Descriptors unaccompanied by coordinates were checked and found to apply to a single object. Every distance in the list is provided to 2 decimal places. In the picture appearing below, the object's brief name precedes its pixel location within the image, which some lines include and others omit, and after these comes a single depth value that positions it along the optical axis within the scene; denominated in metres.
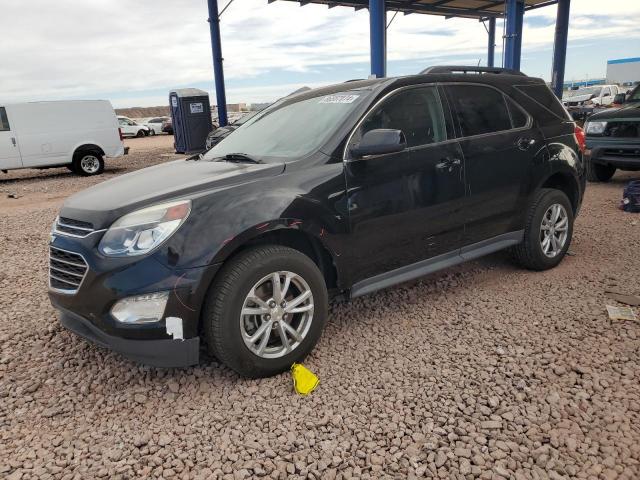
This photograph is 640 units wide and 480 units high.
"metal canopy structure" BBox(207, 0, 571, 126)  11.94
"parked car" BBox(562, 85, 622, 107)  27.59
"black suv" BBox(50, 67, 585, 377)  2.63
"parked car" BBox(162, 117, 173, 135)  33.95
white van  12.55
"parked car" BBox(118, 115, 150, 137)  32.88
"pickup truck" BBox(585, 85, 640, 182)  7.67
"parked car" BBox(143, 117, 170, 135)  34.81
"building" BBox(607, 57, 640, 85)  47.41
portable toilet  15.54
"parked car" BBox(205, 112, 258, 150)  12.91
